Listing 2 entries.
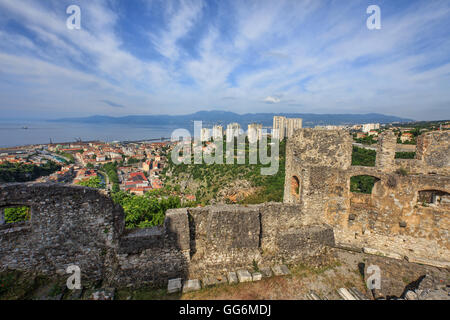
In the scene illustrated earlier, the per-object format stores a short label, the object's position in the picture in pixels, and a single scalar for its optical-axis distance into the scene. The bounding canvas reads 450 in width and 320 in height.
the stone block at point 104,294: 5.31
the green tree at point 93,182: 13.02
